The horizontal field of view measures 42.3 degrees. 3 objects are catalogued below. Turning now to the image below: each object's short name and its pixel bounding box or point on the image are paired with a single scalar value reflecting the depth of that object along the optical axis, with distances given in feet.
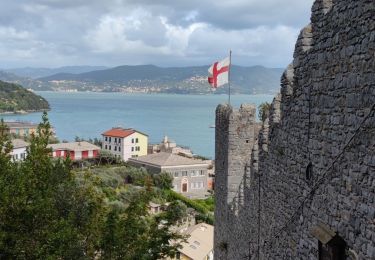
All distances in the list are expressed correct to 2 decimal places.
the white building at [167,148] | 281.17
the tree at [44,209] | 34.19
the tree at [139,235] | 39.60
